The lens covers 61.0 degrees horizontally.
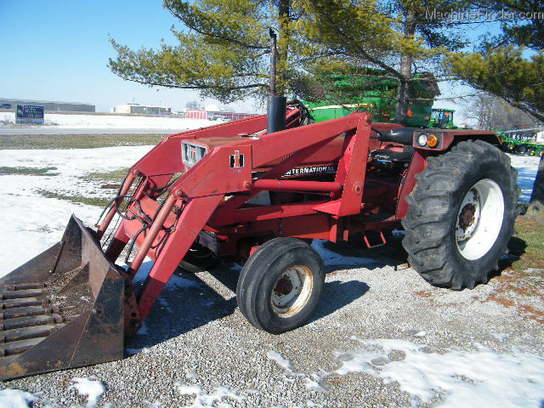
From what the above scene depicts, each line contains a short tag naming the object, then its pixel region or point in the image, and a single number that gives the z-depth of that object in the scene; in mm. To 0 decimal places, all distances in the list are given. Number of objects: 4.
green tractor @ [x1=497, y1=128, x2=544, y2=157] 24344
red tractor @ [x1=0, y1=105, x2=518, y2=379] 3041
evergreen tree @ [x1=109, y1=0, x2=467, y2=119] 8094
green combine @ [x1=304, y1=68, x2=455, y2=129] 9836
